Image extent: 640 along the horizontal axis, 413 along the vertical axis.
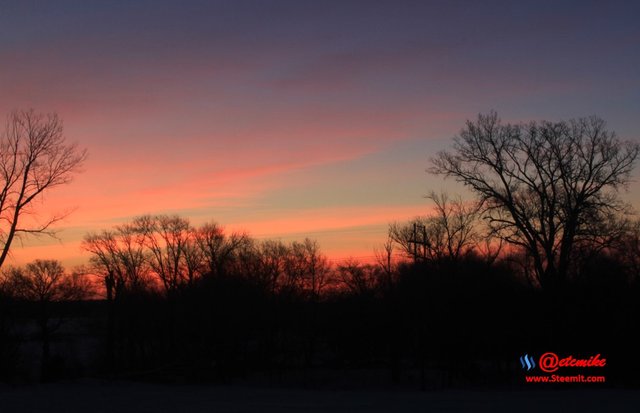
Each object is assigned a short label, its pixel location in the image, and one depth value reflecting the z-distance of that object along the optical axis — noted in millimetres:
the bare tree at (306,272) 74438
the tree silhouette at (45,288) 67875
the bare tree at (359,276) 64875
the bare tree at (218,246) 70312
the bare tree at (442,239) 56500
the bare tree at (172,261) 71000
